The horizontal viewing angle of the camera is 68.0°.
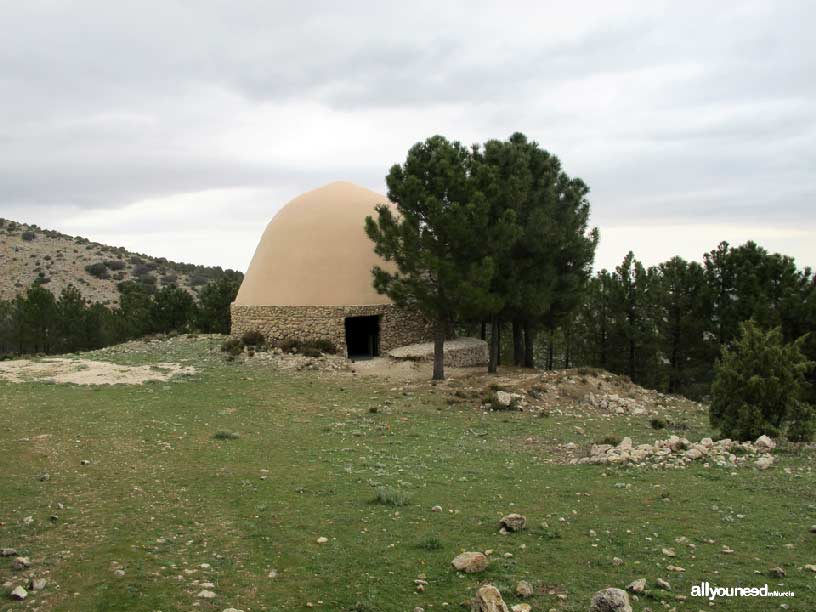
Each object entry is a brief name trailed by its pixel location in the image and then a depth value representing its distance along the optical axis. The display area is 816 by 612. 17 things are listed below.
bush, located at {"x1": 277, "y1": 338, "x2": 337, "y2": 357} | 24.17
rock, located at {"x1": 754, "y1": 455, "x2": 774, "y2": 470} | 9.61
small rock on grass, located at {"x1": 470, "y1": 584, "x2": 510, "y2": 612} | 4.65
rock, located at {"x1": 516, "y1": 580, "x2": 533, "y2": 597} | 5.36
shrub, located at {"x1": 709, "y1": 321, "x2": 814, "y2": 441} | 11.95
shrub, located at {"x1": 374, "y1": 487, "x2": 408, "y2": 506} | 8.12
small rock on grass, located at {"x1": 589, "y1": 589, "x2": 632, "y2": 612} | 4.74
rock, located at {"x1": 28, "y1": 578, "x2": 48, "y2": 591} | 5.50
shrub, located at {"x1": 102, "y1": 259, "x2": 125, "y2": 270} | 61.66
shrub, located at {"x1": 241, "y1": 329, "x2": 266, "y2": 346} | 25.19
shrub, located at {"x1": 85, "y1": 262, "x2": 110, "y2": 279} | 59.28
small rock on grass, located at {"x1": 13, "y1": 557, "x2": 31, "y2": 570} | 5.91
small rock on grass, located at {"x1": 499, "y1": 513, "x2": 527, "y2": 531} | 7.03
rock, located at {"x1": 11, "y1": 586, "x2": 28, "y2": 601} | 5.28
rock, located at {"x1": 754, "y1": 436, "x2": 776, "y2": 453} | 10.87
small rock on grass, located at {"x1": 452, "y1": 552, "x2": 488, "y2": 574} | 5.82
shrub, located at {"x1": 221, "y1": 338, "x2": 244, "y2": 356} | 23.77
